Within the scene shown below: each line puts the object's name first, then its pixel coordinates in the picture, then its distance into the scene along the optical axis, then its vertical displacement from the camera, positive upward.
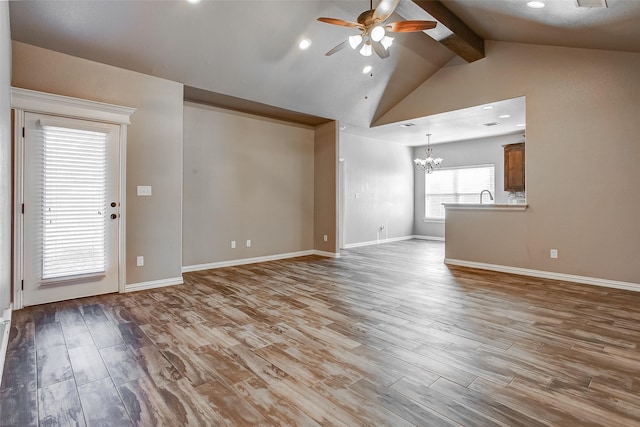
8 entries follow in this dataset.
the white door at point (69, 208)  3.47 +0.09
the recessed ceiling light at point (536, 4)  3.56 +2.36
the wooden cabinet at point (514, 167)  6.65 +1.01
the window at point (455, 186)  8.78 +0.84
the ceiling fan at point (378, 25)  3.12 +1.95
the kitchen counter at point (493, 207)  5.19 +0.14
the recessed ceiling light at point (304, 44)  4.38 +2.34
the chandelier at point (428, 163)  8.17 +1.38
